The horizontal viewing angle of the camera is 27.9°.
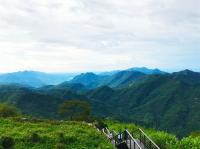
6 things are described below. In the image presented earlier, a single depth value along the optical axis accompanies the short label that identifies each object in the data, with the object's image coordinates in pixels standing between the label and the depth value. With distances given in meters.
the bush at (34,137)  35.40
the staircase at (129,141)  32.80
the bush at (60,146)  33.32
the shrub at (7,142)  32.22
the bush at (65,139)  35.69
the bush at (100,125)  50.03
